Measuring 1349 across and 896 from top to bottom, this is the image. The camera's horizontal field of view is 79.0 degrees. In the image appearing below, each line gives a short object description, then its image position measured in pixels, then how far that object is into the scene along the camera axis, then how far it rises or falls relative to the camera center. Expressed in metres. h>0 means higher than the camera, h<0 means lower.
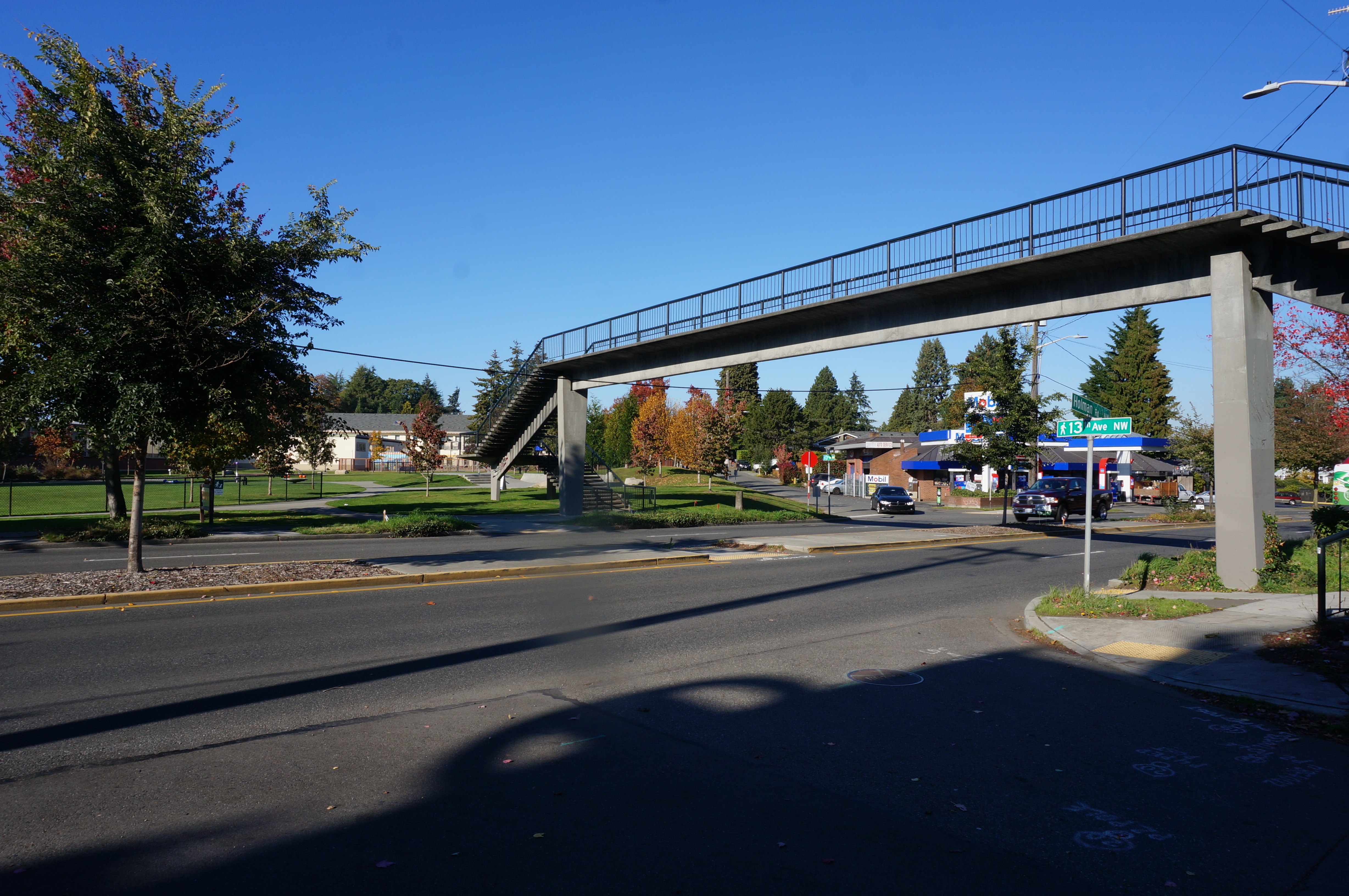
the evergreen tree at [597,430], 91.56 +4.32
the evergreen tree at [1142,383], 80.75 +8.40
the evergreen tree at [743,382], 101.50 +11.41
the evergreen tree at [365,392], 150.25 +14.65
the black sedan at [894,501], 45.62 -1.89
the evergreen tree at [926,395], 129.88 +11.73
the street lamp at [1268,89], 14.79 +6.85
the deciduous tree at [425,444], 46.91 +1.46
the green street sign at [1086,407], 11.99 +0.89
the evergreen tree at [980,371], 34.44 +5.53
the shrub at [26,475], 54.31 -0.27
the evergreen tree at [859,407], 141.25 +11.33
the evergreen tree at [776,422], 98.06 +5.56
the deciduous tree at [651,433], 69.12 +3.04
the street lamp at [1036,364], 36.25 +4.66
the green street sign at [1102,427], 12.17 +0.60
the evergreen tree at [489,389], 66.31 +6.72
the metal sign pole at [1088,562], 12.13 -1.42
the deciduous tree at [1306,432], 33.16 +1.56
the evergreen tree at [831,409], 129.25 +9.58
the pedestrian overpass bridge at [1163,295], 13.97 +3.90
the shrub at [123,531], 20.58 -1.60
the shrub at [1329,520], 15.62 -1.05
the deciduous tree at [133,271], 11.82 +3.00
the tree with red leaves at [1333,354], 24.34 +3.52
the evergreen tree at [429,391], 156.88 +15.40
